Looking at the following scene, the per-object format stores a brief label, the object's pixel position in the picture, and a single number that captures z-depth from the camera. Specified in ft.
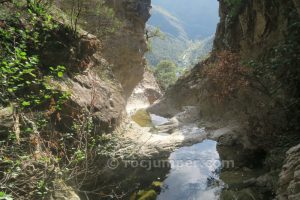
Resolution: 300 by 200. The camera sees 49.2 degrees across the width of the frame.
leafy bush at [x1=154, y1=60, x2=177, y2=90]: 196.75
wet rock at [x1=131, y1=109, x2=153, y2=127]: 79.72
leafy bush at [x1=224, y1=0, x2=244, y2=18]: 65.36
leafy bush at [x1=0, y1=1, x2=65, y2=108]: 19.44
